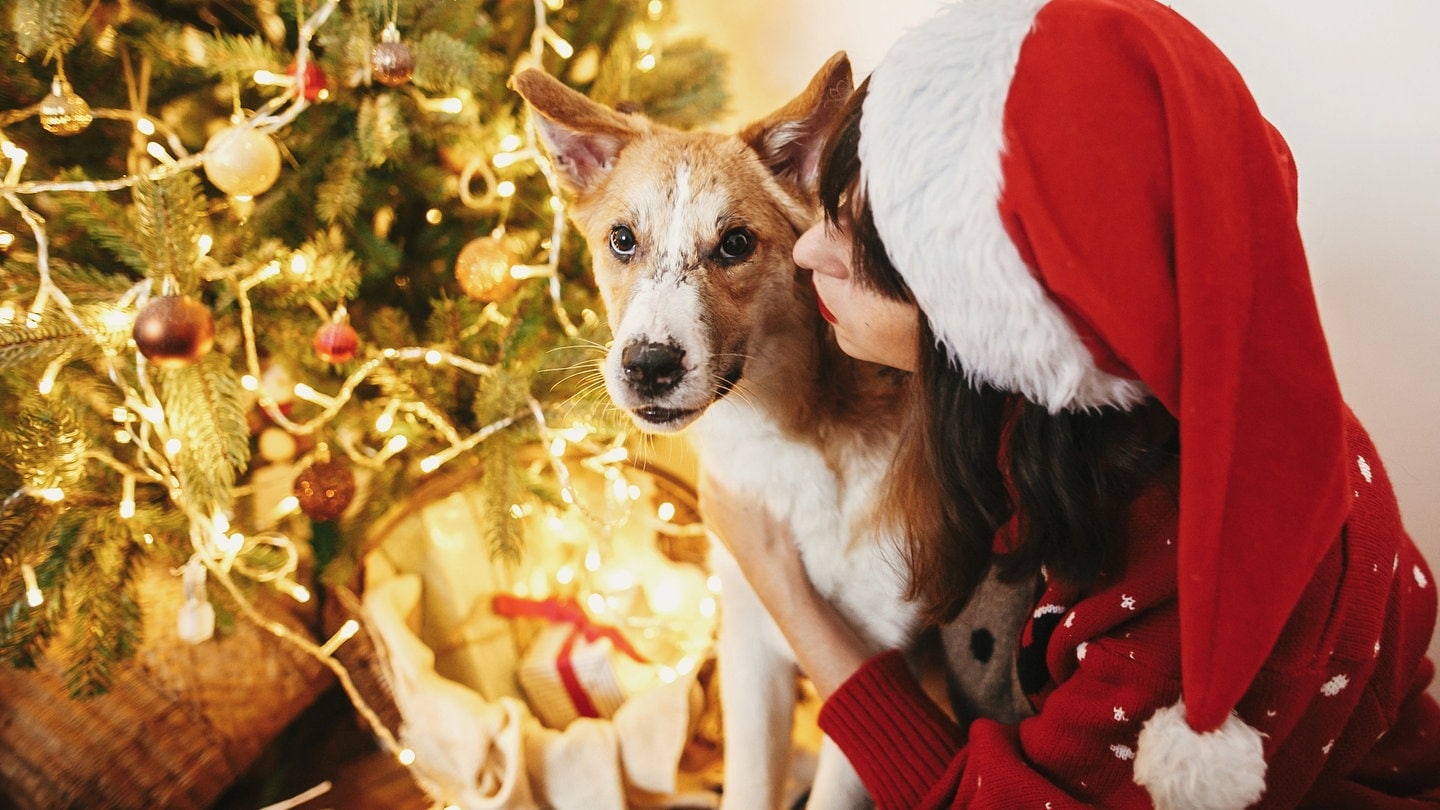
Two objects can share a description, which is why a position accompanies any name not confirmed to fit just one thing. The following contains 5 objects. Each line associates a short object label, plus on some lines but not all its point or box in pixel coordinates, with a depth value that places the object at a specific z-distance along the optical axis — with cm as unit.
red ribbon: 172
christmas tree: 113
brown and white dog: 112
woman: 62
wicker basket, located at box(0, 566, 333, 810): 139
